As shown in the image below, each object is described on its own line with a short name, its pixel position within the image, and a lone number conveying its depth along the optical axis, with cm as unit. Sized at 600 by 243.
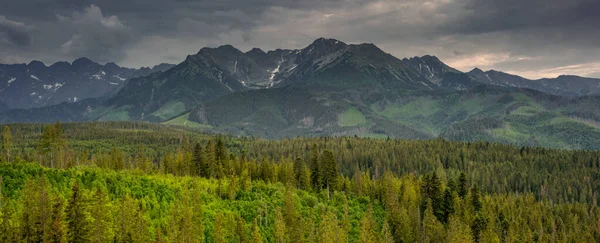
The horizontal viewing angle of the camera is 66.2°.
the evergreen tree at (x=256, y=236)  8255
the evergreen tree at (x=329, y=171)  13962
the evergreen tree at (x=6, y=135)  12278
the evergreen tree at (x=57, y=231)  5394
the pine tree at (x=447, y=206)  12925
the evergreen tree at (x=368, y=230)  9008
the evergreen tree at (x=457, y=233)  9676
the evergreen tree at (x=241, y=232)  8781
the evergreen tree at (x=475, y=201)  13688
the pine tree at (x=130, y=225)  6288
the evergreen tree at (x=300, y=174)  14012
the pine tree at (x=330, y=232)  8749
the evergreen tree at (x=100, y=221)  5869
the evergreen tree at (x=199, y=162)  14075
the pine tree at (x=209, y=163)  13900
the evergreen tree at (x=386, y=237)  9717
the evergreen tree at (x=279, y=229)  9175
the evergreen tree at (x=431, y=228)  11219
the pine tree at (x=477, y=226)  11729
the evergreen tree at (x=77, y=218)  5588
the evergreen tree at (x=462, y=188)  14238
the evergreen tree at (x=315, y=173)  14100
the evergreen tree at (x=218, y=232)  8106
